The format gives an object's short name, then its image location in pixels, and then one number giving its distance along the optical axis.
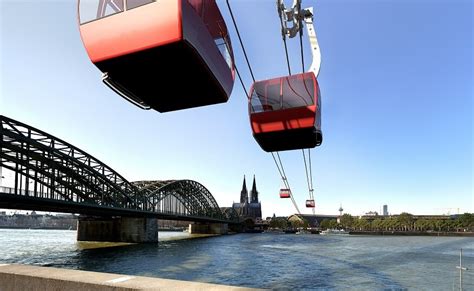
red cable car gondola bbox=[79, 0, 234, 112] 7.58
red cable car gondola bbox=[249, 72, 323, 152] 15.17
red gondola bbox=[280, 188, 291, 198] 38.35
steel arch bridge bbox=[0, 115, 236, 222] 49.11
